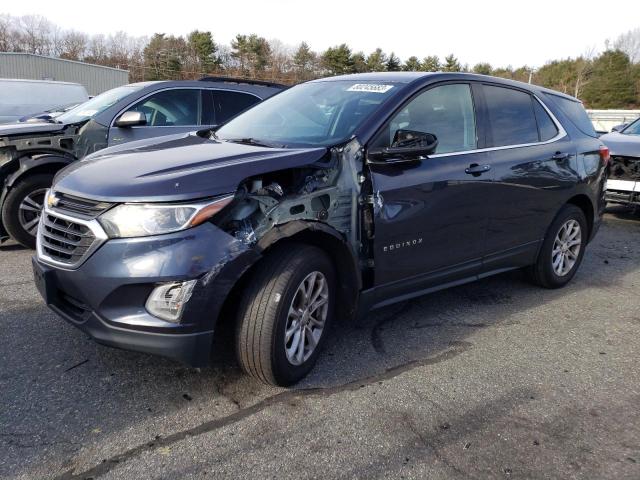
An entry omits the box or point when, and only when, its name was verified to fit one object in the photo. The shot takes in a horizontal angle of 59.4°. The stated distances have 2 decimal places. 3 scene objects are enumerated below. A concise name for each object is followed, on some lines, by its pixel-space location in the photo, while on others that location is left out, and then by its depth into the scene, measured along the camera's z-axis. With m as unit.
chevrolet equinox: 2.68
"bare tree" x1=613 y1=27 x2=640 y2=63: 52.76
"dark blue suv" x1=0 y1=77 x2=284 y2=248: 5.64
